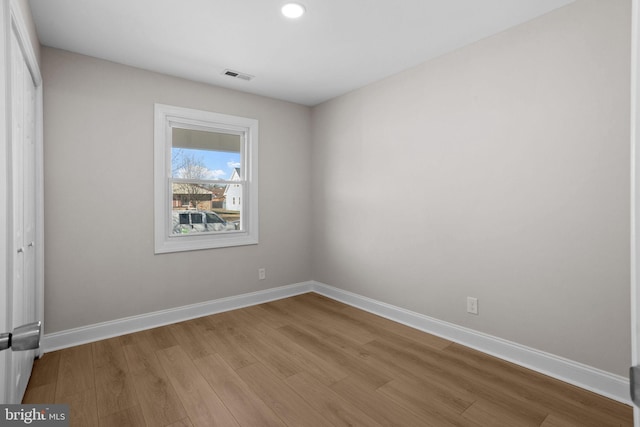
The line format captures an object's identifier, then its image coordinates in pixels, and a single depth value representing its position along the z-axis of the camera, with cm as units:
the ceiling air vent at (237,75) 312
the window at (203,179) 316
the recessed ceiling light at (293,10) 210
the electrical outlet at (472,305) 260
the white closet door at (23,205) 165
